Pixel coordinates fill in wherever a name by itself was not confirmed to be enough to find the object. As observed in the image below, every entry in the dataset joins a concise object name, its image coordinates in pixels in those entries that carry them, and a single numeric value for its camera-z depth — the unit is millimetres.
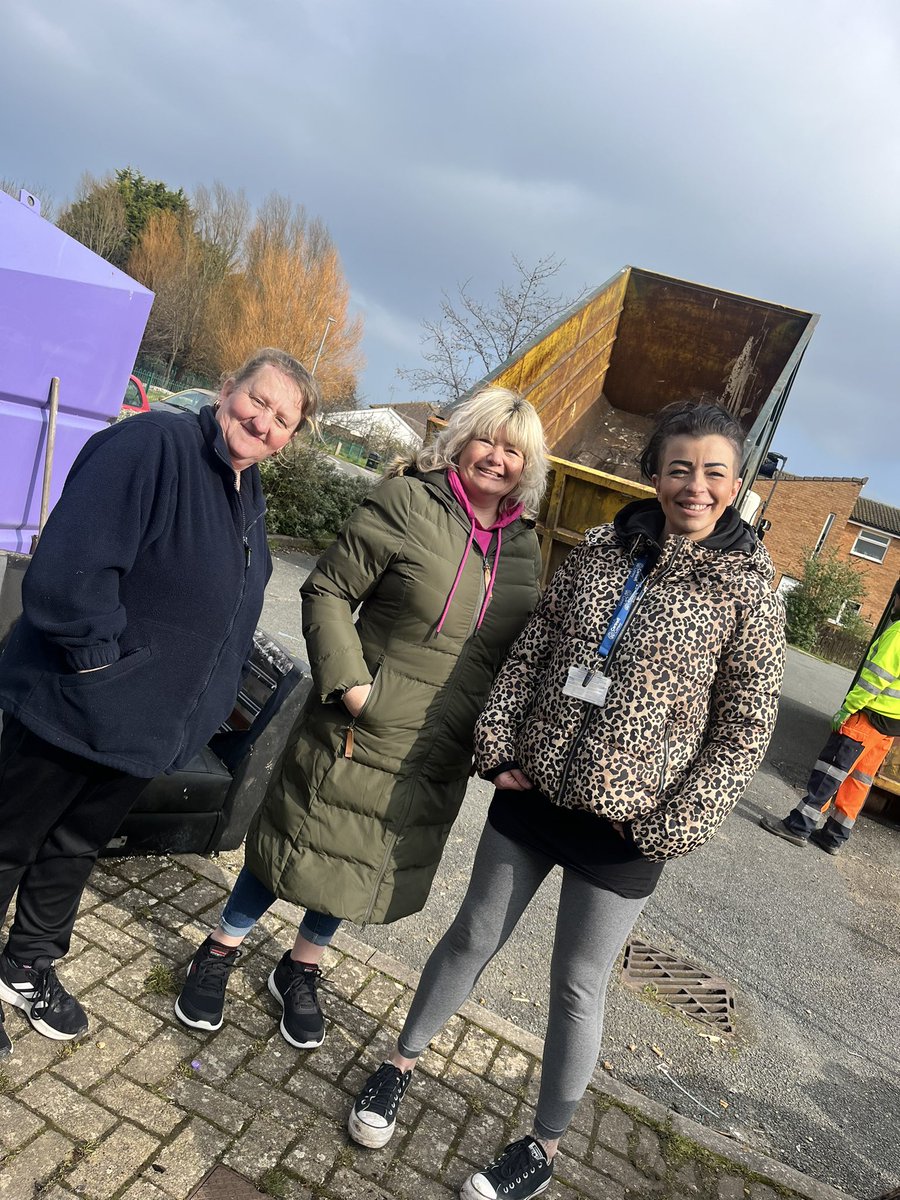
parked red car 7531
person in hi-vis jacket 6180
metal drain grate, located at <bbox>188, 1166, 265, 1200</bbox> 2018
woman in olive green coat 2299
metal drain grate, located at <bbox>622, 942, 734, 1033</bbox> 3635
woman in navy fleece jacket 1983
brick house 38938
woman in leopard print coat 1958
